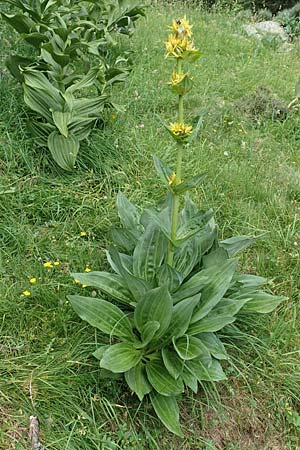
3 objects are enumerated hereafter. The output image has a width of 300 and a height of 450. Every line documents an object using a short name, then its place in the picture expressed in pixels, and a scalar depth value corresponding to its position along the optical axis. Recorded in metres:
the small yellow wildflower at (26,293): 2.81
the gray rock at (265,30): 7.97
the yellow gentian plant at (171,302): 2.38
